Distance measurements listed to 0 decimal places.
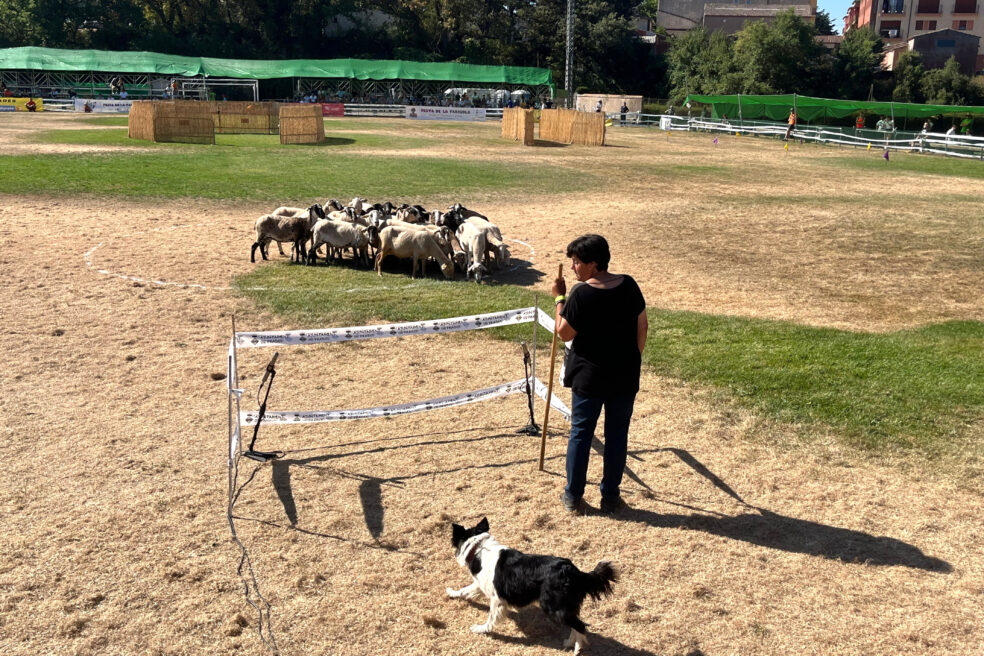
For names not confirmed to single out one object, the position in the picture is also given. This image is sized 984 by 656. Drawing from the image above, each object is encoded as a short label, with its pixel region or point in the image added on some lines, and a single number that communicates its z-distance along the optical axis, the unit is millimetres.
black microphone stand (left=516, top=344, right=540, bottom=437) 8977
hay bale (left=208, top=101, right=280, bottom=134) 44188
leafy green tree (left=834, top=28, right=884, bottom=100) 81875
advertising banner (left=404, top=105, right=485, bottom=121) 66188
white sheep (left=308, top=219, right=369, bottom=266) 16422
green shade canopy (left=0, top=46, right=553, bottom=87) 68312
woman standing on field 6801
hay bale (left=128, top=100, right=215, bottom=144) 38125
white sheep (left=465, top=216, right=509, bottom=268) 16344
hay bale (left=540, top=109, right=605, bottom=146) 44250
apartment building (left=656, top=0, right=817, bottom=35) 99938
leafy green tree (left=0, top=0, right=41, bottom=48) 85375
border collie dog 5414
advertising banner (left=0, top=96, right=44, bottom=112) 61656
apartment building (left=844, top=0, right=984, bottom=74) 100188
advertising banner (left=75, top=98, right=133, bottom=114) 60603
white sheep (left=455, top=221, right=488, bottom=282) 15844
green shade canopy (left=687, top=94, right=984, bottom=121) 53000
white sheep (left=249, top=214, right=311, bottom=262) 16797
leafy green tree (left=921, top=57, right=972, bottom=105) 76312
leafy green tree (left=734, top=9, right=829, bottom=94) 78688
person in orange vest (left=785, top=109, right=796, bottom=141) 49719
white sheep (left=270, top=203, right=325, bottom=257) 17250
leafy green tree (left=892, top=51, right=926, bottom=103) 79812
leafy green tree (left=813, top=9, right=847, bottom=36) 108625
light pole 57156
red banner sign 64688
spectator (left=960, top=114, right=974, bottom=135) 50469
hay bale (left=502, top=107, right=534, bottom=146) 42938
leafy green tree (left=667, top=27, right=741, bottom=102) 81312
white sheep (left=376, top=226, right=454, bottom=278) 15867
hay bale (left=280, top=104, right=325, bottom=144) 39406
